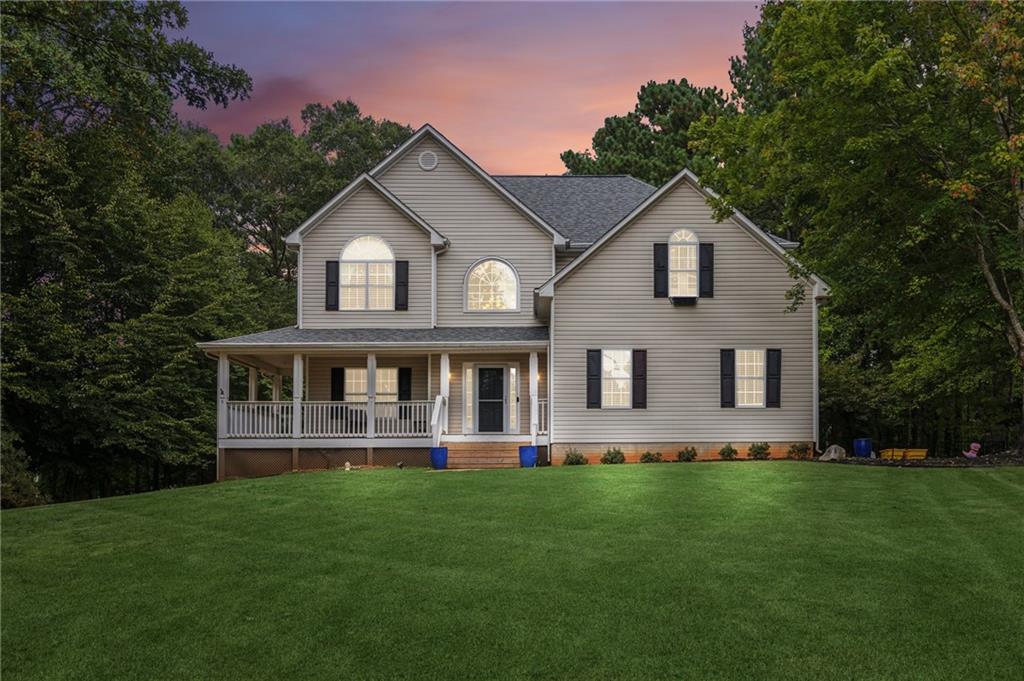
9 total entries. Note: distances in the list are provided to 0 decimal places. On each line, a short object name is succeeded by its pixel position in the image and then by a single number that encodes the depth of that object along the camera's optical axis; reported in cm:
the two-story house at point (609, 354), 2114
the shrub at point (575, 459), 2039
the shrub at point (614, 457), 2039
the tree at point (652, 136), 3725
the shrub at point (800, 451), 2086
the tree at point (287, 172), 4625
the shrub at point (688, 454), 2073
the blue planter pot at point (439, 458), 2009
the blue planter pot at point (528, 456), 2012
